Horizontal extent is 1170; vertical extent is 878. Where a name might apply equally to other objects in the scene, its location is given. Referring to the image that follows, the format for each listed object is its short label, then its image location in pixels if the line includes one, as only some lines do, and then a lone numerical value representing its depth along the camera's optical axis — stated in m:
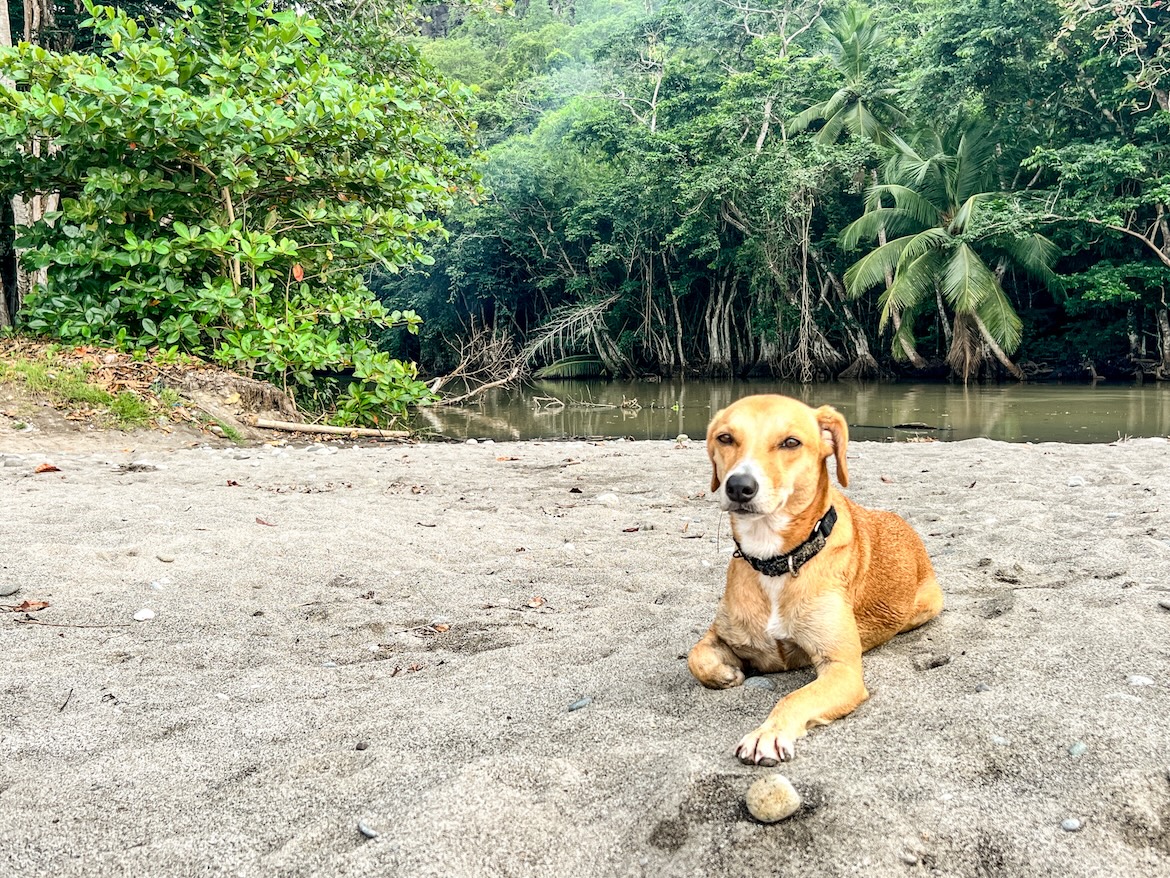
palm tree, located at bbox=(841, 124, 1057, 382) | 20.80
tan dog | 2.29
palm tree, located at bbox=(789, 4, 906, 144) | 24.89
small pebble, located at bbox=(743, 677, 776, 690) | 2.59
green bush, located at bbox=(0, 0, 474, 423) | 8.52
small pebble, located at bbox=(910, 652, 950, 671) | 2.67
